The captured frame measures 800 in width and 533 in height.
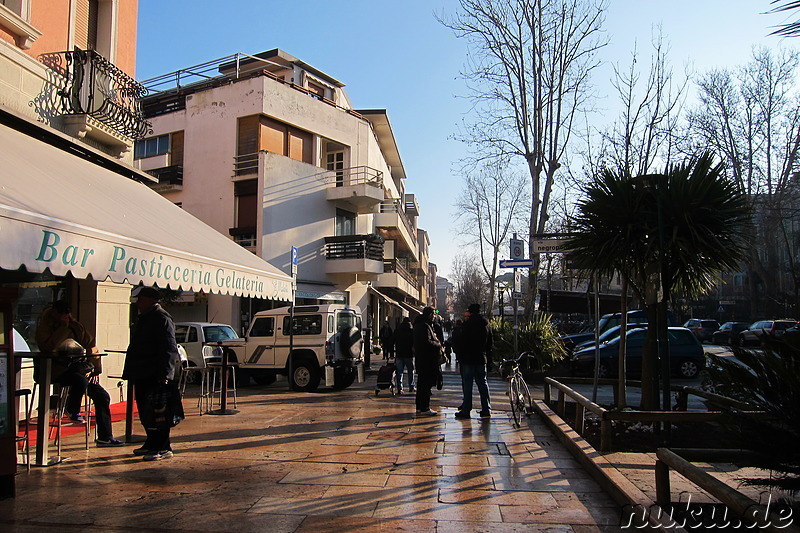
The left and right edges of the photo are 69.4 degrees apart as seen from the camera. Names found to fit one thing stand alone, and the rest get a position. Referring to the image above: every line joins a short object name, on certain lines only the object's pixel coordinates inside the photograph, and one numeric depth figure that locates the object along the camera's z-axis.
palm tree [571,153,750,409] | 6.90
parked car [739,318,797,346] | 26.74
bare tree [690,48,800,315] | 28.08
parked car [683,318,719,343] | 37.56
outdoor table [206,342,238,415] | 8.91
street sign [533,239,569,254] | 9.57
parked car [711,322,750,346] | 32.69
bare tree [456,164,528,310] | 43.62
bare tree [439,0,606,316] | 17.64
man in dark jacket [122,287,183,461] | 6.05
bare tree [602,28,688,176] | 18.20
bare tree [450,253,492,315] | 75.00
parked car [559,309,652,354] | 21.95
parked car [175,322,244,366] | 14.45
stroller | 12.15
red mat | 7.14
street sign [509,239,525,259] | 13.86
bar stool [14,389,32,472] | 5.02
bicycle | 8.81
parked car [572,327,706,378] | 16.55
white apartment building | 24.00
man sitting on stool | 6.21
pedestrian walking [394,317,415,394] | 11.76
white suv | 12.66
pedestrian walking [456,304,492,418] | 8.89
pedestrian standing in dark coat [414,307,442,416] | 9.33
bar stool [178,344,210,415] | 9.06
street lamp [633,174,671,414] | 6.82
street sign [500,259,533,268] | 12.76
